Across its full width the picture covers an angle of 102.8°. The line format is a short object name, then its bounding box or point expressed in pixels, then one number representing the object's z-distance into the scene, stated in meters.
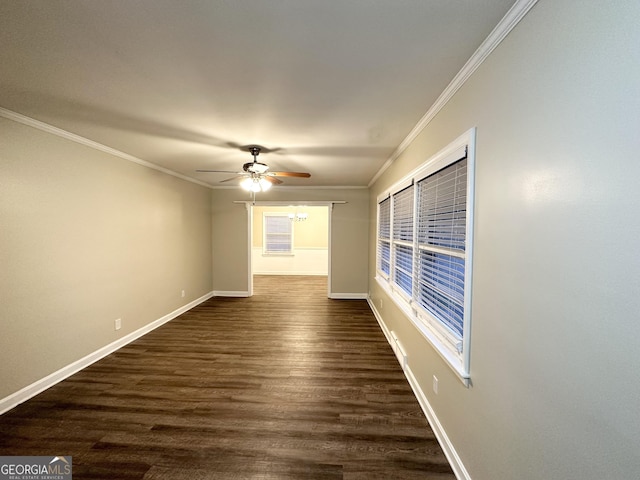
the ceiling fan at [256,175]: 2.95
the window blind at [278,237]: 8.77
